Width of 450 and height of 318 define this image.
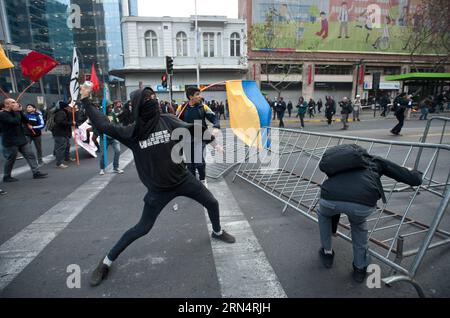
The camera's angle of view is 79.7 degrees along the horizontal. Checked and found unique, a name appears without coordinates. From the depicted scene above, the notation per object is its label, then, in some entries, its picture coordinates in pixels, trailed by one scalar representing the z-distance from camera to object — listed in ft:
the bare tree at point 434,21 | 75.45
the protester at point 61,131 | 26.63
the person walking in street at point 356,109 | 67.62
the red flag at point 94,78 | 28.83
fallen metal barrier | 8.61
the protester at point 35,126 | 25.60
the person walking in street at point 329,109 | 58.40
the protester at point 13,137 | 20.61
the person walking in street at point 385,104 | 77.14
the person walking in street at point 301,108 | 56.91
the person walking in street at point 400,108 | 36.78
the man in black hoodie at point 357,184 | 8.04
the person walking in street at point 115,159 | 23.83
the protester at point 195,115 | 16.84
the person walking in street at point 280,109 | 58.90
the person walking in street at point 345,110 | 50.34
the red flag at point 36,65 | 25.89
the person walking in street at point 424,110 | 64.64
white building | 104.47
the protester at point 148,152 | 8.94
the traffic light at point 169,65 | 49.26
